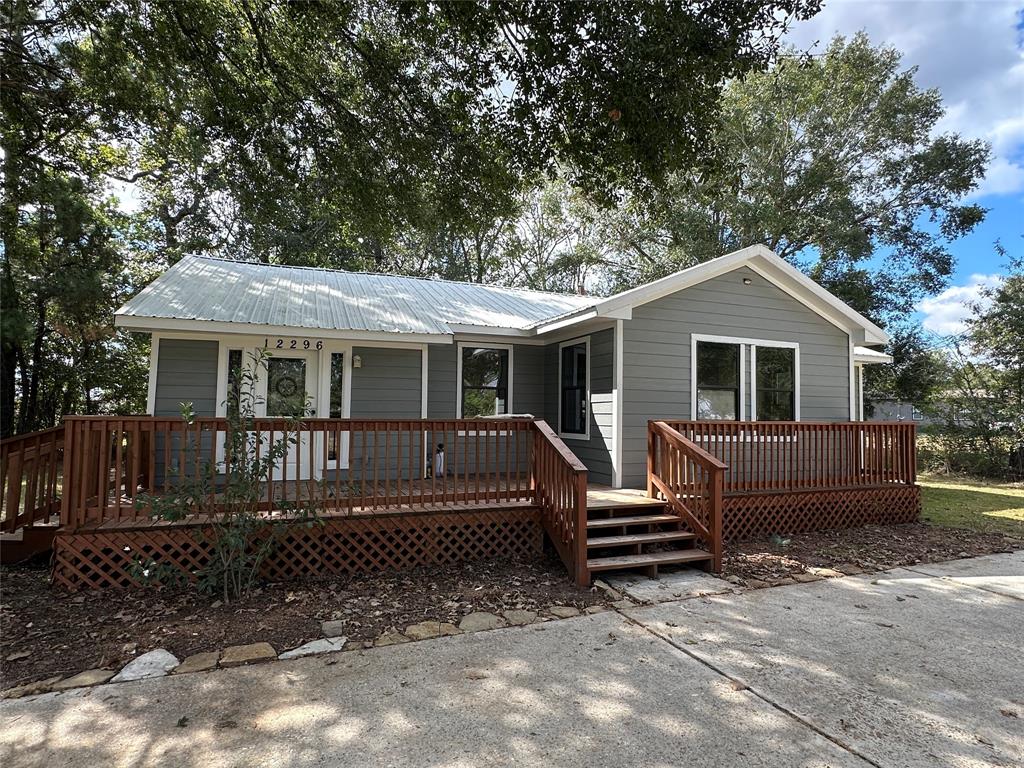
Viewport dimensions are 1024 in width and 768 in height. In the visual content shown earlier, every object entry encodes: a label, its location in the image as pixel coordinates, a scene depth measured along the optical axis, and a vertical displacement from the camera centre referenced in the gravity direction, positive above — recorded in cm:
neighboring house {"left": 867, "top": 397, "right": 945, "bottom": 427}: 1577 +42
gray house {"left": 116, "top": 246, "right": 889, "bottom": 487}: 714 +103
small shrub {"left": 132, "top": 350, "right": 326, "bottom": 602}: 431 -77
